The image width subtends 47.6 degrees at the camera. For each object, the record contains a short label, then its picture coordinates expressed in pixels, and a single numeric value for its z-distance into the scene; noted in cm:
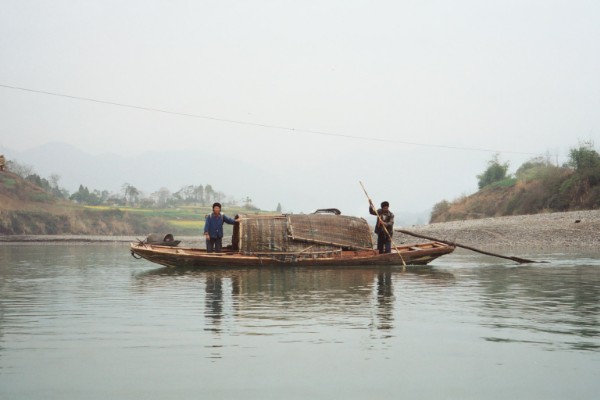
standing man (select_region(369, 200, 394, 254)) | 1988
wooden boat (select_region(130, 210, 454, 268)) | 1953
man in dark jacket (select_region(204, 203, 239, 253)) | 1939
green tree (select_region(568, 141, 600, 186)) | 4116
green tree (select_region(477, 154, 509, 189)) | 6562
